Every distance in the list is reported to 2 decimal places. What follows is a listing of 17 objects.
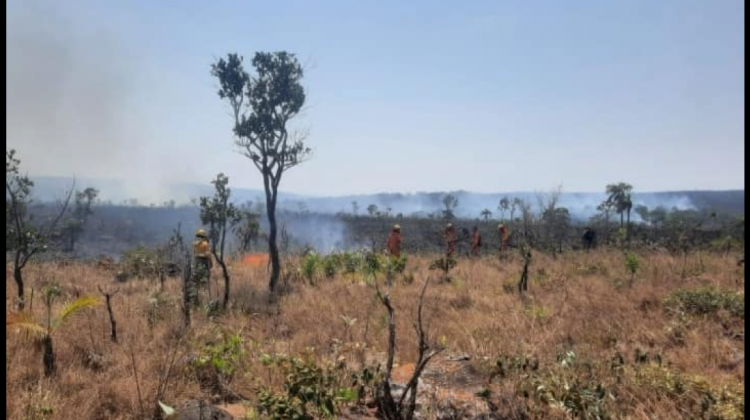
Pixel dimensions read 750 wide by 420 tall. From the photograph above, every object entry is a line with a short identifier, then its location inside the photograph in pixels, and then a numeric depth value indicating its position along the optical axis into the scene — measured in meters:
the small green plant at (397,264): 10.64
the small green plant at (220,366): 4.39
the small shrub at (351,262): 11.37
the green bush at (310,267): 10.85
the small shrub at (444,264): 11.44
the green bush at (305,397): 3.28
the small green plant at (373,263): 11.02
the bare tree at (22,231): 7.35
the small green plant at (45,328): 4.55
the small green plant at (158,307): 6.58
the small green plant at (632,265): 9.20
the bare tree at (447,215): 49.96
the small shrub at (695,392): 3.23
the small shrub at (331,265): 11.18
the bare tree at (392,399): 3.48
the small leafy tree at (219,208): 11.60
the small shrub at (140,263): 12.41
